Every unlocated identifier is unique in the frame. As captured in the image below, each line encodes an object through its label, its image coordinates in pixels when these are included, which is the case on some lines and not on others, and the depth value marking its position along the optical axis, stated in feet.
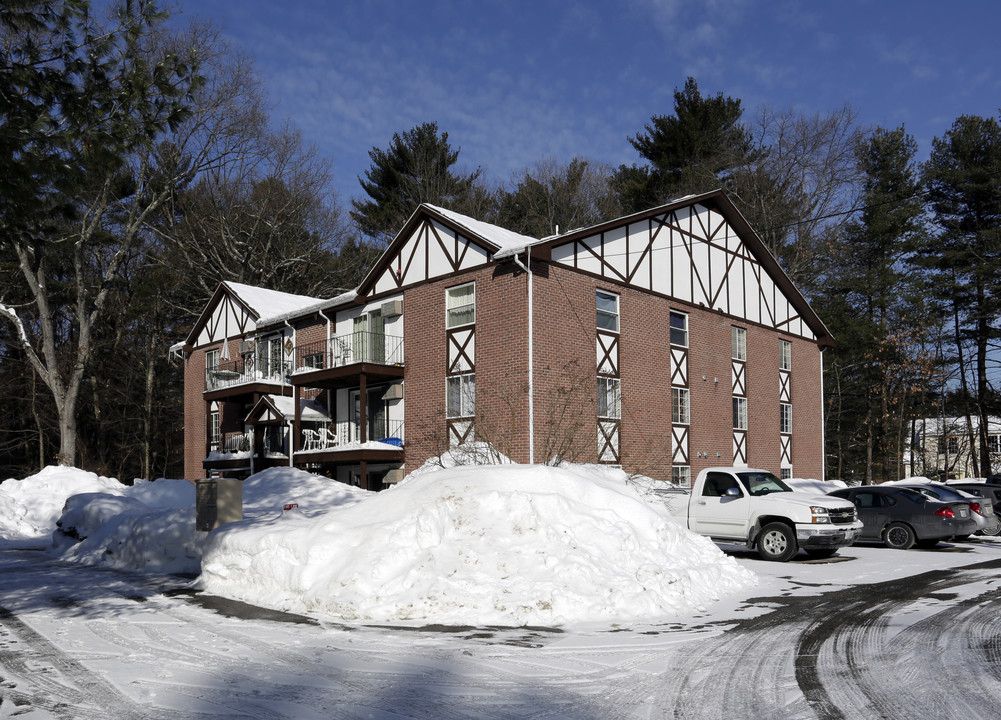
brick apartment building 79.82
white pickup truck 52.13
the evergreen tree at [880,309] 149.07
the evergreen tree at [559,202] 160.86
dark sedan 61.57
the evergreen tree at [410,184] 162.30
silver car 65.36
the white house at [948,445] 164.43
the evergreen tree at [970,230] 155.79
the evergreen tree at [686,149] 153.48
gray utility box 45.68
